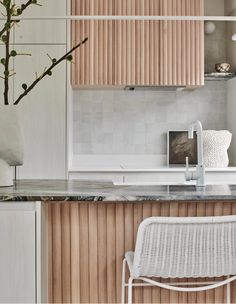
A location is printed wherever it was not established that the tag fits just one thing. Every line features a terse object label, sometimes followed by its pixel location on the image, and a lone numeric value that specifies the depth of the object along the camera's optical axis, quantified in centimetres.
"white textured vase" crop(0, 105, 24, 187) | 232
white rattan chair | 198
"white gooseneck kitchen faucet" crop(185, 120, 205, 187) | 252
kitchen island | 230
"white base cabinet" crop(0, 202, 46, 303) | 205
